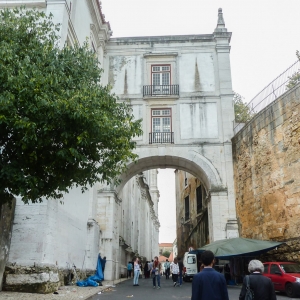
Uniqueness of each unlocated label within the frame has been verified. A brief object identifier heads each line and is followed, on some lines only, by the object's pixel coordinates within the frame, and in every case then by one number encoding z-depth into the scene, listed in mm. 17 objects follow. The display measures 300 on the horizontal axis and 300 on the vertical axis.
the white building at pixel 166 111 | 19719
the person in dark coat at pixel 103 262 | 18466
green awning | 14788
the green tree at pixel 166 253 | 115794
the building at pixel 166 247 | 127562
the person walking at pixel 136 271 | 17469
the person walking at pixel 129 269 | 27288
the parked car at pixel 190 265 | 21250
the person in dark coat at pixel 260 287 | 4434
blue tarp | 15147
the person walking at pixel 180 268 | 17219
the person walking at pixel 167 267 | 27244
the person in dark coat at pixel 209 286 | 4152
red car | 12190
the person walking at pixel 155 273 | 16469
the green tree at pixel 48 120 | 8000
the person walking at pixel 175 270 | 17891
